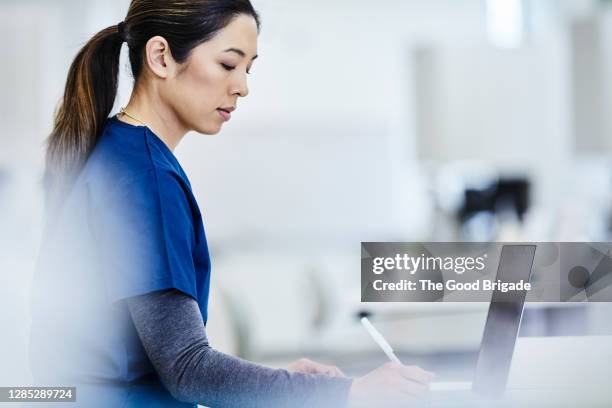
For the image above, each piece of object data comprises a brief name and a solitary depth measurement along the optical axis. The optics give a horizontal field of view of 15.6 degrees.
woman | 3.27
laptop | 3.48
